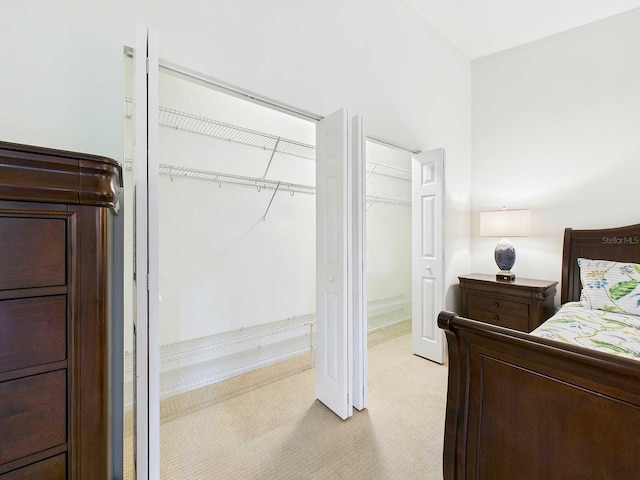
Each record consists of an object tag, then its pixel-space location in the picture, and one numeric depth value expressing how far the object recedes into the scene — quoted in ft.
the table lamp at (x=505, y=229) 8.80
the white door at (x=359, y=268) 6.07
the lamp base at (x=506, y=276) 8.90
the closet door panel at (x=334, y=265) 5.90
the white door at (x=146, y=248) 3.30
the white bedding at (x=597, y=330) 4.51
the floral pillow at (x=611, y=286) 6.30
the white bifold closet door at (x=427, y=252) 8.71
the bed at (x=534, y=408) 2.53
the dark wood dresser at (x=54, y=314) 2.05
